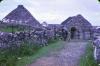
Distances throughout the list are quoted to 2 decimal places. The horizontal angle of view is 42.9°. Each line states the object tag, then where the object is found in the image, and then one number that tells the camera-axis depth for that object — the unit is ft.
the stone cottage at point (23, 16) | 46.32
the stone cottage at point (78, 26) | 56.42
